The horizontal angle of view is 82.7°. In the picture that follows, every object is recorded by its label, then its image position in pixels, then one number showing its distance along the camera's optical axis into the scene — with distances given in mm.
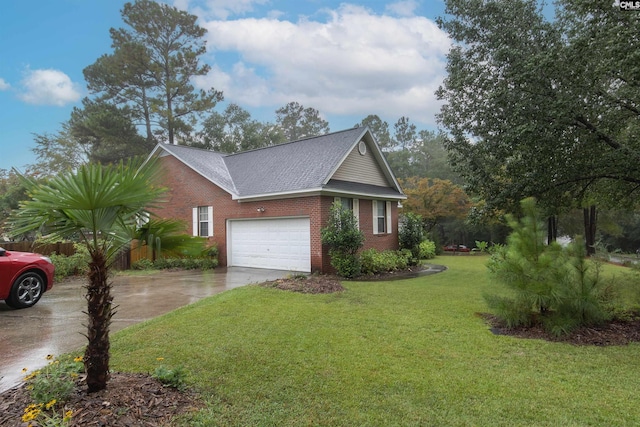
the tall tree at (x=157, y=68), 27250
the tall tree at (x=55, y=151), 27922
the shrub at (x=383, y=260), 12546
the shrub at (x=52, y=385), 2961
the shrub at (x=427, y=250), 19198
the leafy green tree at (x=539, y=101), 7812
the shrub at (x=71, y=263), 12078
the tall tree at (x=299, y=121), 50156
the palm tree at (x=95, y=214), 2945
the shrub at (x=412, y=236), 16078
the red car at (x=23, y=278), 7211
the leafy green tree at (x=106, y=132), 25391
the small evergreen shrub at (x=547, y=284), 5676
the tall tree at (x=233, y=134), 31219
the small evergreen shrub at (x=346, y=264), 11703
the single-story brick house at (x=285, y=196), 12719
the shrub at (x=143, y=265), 15122
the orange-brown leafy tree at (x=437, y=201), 26719
